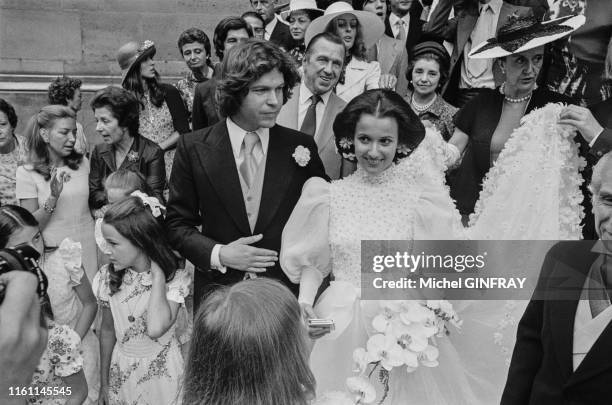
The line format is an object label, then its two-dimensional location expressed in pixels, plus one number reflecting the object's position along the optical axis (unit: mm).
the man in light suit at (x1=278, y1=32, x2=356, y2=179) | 4172
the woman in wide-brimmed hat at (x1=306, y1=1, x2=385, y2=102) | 5043
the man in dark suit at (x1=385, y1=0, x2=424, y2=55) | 5891
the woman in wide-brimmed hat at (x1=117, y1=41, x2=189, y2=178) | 5695
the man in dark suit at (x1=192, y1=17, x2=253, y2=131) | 5070
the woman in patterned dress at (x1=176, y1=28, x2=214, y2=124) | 6035
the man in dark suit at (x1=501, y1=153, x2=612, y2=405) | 2014
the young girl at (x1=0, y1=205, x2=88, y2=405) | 3117
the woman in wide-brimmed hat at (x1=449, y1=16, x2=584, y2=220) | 3818
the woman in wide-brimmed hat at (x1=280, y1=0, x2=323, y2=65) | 5871
